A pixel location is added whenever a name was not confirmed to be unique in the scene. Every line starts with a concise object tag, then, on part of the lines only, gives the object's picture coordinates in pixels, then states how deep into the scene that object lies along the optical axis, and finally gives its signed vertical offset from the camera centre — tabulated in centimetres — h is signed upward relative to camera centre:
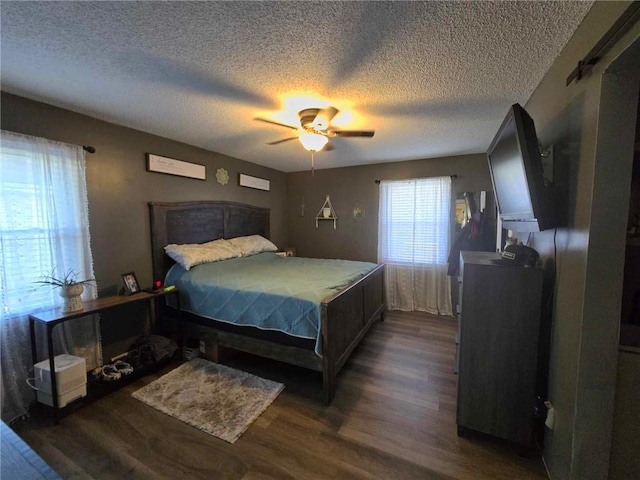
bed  207 -90
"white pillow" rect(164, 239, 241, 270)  286 -38
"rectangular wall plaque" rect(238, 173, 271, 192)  407 +64
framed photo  254 -62
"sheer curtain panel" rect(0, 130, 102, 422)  190 -19
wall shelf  470 +16
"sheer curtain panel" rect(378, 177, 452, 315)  390 -34
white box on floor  188 -118
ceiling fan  211 +80
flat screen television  132 +25
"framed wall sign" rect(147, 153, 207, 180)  287 +65
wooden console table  183 -71
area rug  185 -144
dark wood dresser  154 -79
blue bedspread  212 -64
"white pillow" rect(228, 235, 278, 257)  365 -36
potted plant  203 -54
